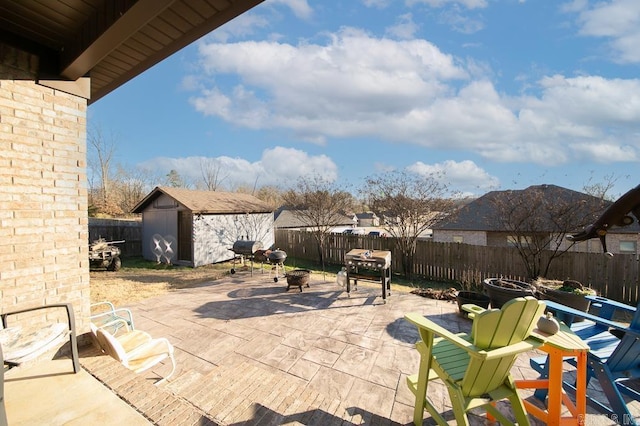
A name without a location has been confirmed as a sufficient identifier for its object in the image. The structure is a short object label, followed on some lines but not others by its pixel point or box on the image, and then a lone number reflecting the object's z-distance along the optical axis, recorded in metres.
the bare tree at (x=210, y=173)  28.22
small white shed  11.45
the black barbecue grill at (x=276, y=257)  7.68
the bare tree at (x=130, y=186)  22.41
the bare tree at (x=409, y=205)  9.40
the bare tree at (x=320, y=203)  12.66
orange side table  2.02
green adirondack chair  1.82
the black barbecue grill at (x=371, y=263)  5.92
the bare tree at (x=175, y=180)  27.06
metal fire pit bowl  6.75
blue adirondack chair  2.13
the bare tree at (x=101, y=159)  21.52
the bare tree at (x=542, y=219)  7.05
